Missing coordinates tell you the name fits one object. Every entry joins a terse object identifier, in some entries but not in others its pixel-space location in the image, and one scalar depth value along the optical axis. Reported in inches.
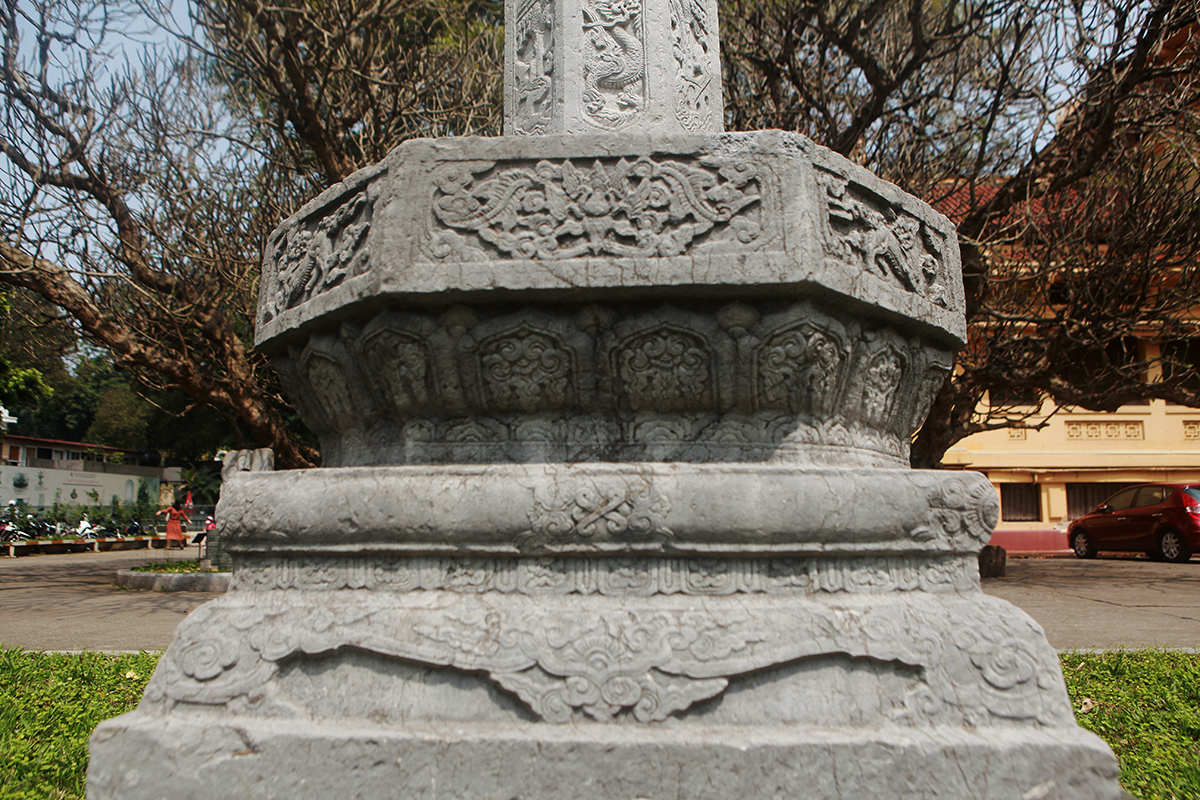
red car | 480.4
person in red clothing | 734.5
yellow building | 644.7
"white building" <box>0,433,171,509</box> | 774.5
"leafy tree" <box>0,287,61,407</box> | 420.2
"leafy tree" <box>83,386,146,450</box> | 1089.4
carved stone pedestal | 64.6
